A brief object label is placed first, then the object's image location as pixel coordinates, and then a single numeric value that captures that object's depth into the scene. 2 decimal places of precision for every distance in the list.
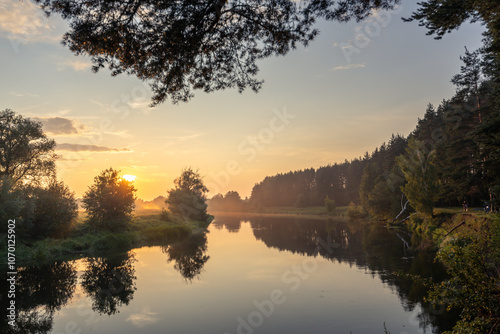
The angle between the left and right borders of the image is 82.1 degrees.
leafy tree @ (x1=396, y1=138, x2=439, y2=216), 39.53
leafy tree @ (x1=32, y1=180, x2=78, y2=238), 28.95
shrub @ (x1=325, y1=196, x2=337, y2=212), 102.25
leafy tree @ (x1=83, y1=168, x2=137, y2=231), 34.75
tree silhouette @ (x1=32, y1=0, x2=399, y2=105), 7.67
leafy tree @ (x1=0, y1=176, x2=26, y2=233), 23.73
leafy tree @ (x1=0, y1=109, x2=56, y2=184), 36.91
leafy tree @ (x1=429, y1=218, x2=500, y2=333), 6.39
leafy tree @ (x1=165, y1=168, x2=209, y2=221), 61.16
